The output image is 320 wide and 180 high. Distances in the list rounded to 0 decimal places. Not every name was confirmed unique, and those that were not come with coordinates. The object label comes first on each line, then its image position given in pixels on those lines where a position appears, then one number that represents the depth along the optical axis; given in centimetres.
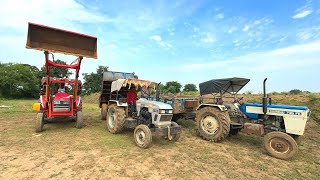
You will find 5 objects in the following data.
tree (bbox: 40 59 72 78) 3436
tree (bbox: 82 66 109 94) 3778
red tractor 668
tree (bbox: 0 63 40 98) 2770
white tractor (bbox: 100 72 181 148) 574
